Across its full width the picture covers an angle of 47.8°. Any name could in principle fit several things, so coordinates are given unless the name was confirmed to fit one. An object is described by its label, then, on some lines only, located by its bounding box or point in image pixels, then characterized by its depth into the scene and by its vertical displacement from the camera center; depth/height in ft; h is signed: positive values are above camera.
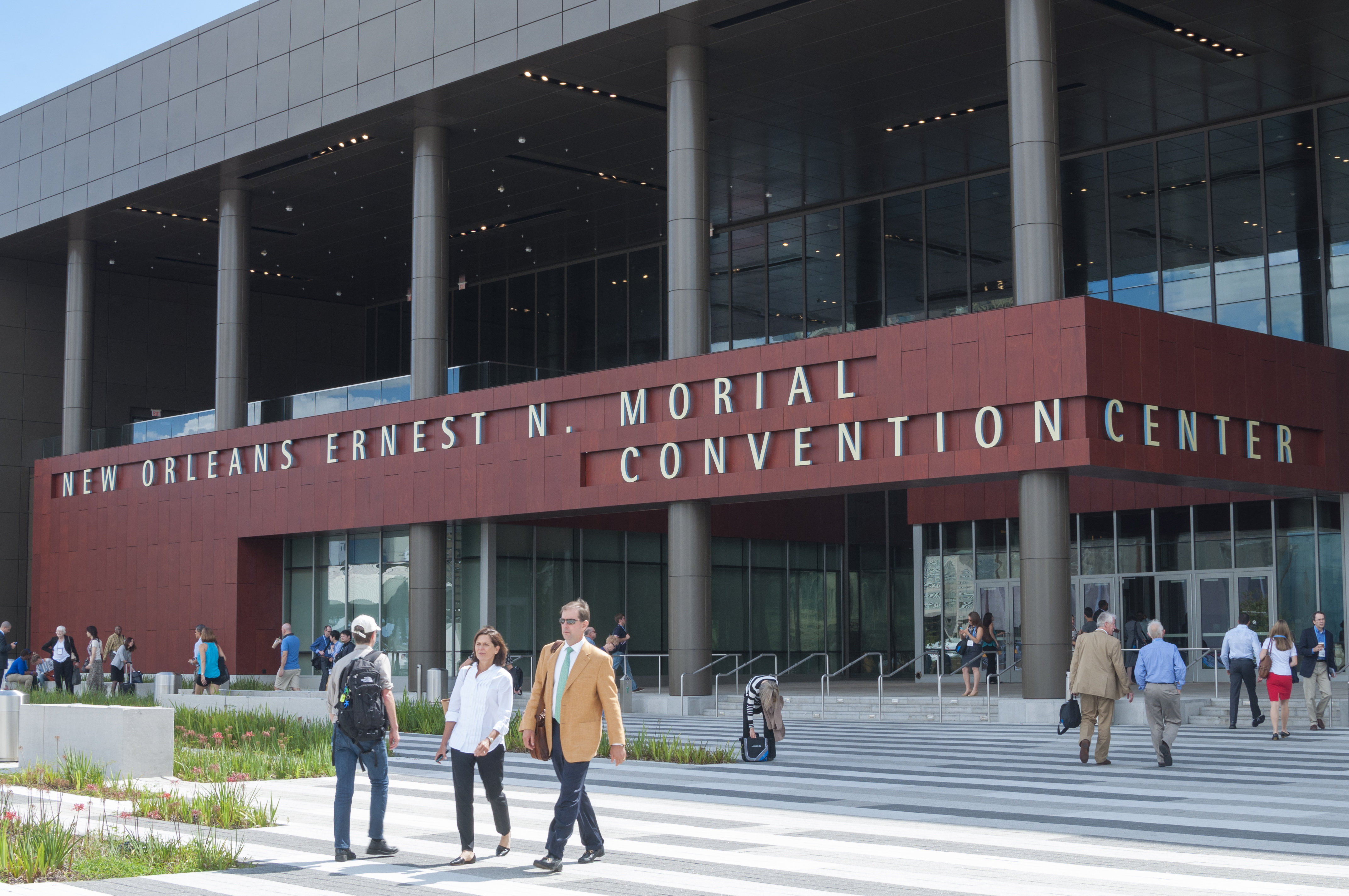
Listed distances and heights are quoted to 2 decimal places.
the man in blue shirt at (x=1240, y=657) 75.82 -2.82
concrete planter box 54.13 -4.62
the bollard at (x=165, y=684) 102.32 -4.99
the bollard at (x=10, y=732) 62.08 -4.95
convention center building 91.81 +22.76
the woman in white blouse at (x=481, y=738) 35.14 -3.02
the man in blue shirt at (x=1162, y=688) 57.88 -3.31
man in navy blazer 73.05 -3.30
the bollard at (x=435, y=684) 106.73 -5.42
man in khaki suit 58.29 -2.95
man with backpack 35.68 -2.71
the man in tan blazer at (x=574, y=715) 33.94 -2.47
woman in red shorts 70.38 -3.49
